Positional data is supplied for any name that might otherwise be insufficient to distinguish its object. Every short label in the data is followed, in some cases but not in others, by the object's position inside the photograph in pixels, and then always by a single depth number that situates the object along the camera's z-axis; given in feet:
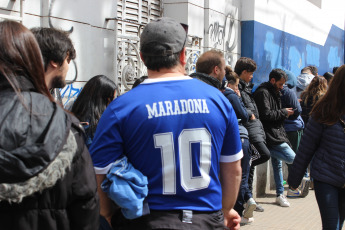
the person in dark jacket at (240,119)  17.49
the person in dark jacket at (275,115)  22.58
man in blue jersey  7.76
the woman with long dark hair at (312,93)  26.53
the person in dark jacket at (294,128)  25.12
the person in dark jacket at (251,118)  19.88
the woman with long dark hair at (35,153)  6.03
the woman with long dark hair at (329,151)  12.55
